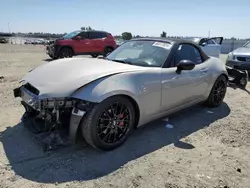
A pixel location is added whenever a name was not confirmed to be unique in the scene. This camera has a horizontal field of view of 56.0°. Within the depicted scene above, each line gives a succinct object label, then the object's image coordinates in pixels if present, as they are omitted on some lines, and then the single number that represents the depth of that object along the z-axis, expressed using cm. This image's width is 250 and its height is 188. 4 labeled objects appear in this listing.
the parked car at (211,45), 1369
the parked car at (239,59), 821
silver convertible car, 284
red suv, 1260
